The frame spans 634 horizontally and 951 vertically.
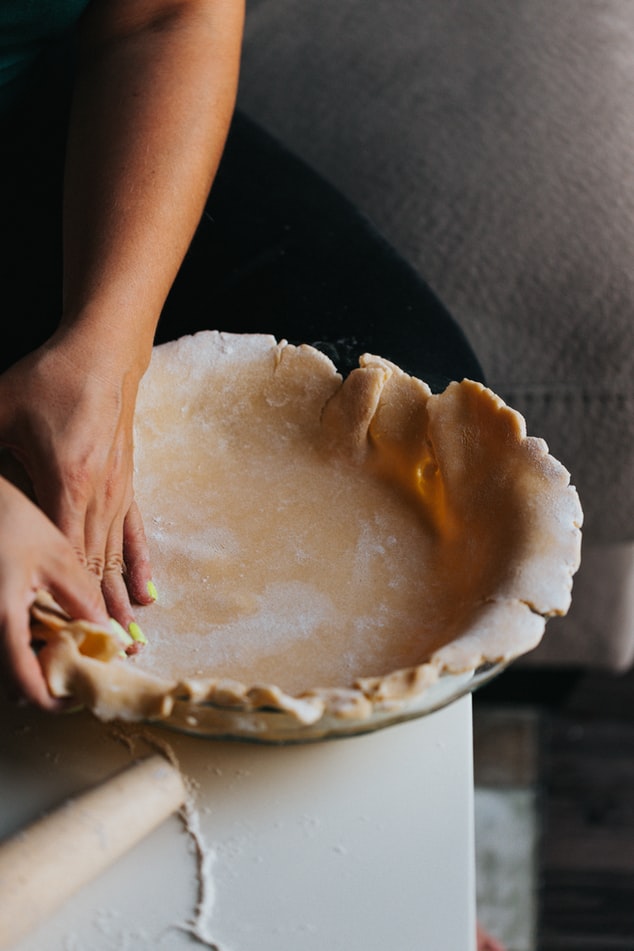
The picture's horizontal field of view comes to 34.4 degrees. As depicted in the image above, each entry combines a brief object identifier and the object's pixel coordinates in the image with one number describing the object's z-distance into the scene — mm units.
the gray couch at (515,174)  1266
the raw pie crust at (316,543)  569
